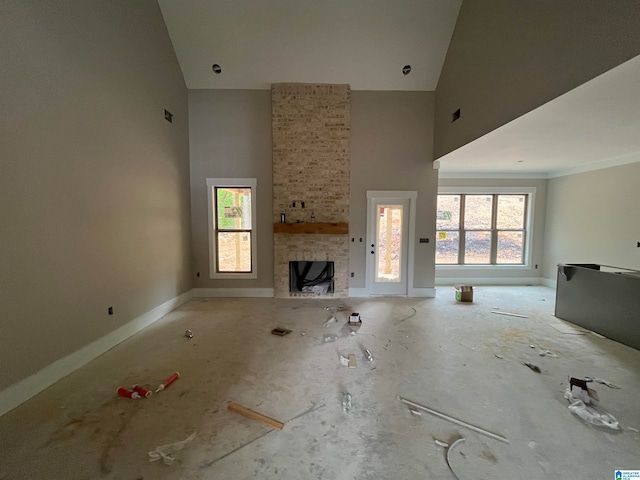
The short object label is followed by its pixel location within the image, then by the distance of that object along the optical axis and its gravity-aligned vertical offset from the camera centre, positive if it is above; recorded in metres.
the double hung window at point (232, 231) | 5.45 -0.16
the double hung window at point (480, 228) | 6.61 -0.04
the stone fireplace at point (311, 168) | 5.21 +1.12
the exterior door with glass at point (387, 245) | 5.47 -0.41
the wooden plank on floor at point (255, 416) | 2.01 -1.52
